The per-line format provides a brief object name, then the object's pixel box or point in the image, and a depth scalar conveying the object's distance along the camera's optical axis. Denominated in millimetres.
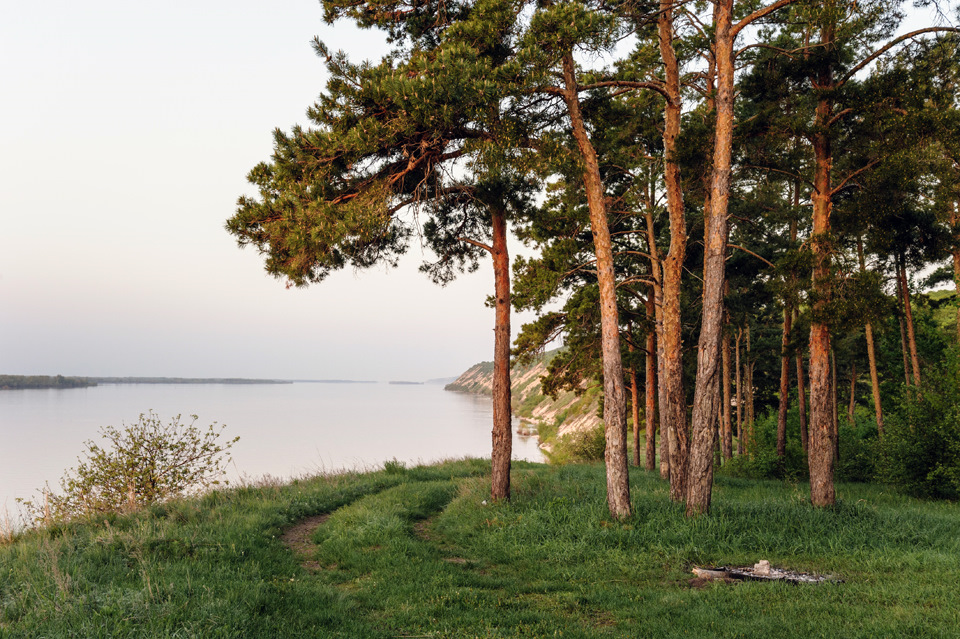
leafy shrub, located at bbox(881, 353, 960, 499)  14555
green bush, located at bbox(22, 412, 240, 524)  11969
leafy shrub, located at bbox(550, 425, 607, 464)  31047
